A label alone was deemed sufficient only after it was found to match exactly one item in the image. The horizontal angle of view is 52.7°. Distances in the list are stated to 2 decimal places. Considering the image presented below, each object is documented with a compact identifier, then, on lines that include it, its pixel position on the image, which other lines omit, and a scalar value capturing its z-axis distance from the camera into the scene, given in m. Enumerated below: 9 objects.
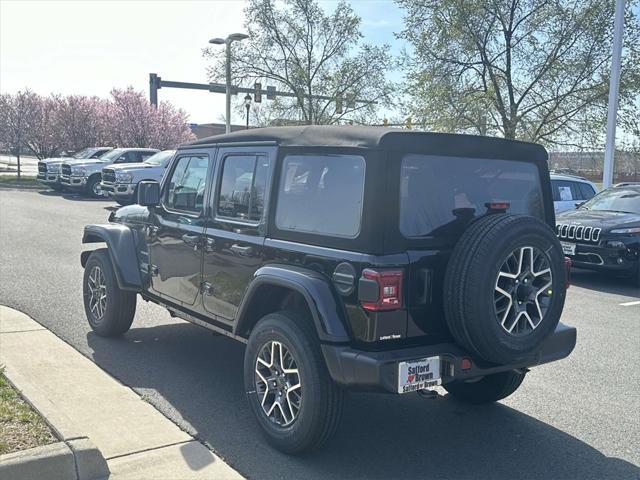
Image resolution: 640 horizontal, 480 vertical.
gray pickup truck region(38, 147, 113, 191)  24.41
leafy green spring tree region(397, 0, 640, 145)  18.19
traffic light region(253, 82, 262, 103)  26.39
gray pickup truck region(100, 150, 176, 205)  19.31
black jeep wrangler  3.52
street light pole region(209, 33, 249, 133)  24.31
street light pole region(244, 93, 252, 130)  27.33
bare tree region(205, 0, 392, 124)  26.95
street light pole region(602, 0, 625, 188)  15.06
